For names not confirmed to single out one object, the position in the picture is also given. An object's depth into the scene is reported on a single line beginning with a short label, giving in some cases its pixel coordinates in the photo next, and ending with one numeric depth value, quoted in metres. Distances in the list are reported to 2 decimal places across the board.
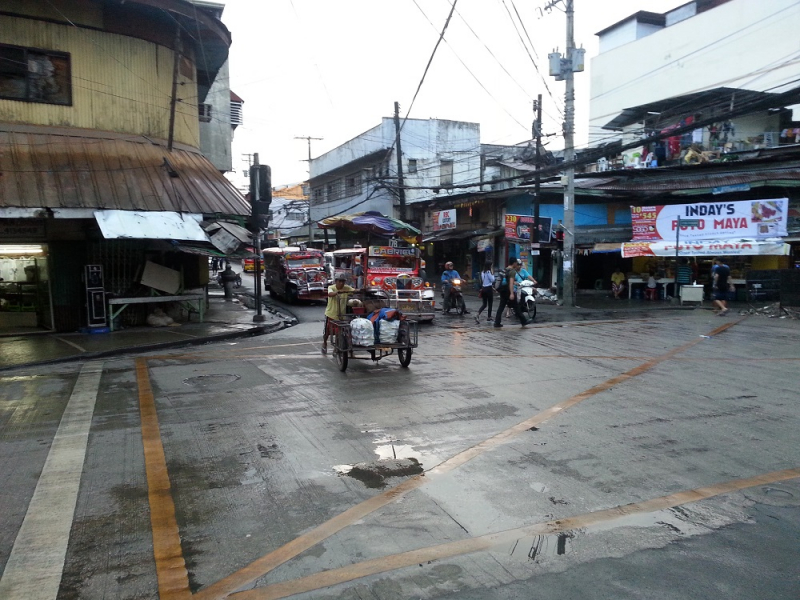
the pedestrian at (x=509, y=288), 16.36
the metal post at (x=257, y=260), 17.23
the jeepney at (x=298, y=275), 24.98
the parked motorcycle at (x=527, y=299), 18.44
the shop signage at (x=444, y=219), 35.29
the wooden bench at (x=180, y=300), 15.59
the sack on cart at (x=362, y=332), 10.08
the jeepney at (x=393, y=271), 18.59
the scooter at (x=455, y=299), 20.39
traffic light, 17.12
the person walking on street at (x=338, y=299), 11.21
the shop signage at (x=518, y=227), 27.05
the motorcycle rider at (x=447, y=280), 20.41
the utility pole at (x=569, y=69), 21.16
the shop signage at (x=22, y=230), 14.62
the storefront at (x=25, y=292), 15.86
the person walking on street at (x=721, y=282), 21.73
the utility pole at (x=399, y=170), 29.53
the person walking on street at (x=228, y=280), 28.26
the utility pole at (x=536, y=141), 25.83
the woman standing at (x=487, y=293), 18.68
